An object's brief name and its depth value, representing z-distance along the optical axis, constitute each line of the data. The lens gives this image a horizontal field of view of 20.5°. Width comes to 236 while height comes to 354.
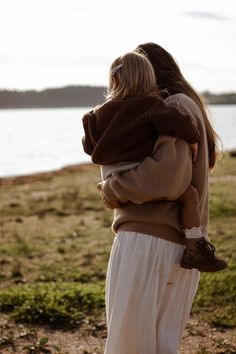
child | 3.55
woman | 3.72
